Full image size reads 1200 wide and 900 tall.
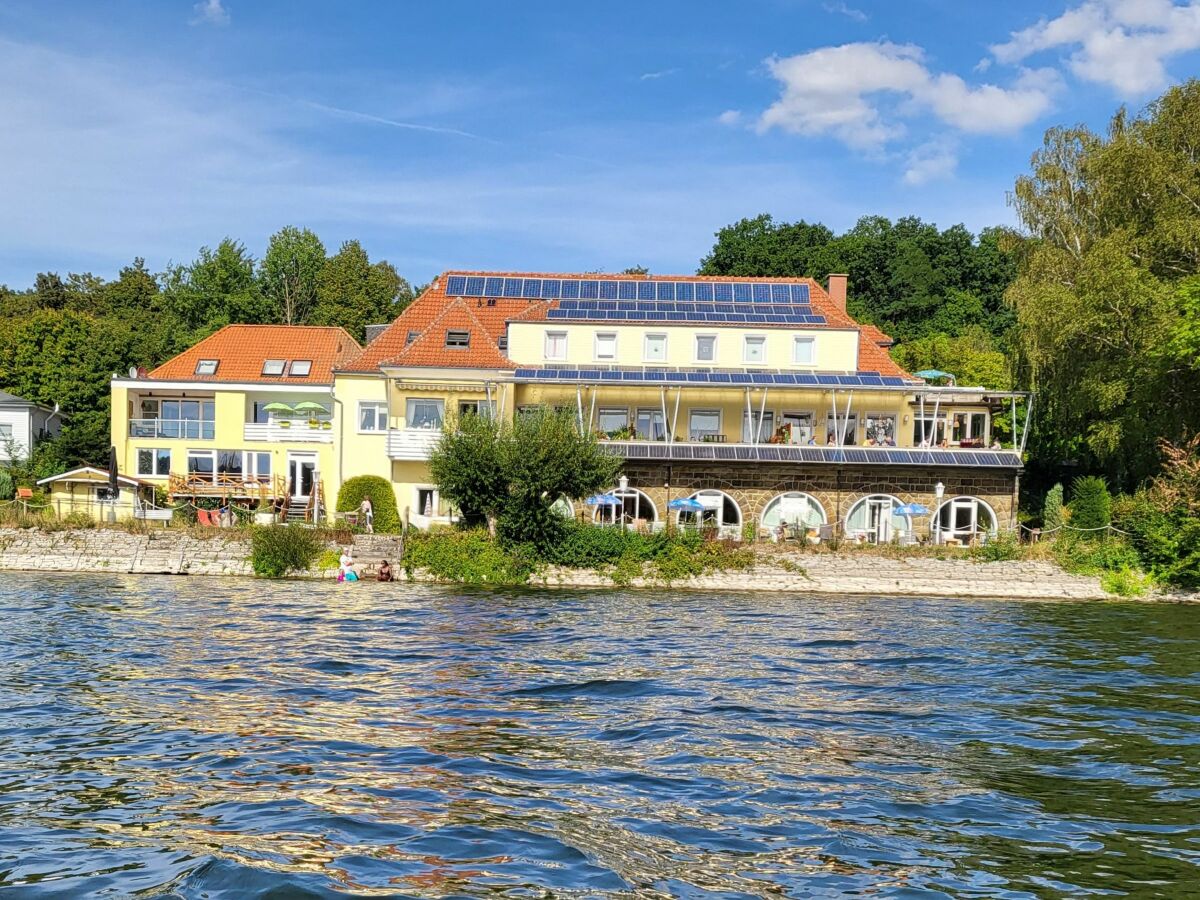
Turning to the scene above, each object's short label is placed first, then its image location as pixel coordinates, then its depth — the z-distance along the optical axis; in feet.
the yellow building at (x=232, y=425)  163.94
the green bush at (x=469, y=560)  128.57
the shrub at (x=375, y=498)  146.20
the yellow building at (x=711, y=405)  148.15
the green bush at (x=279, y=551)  130.93
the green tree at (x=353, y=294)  250.78
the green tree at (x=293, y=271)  267.18
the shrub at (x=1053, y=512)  142.72
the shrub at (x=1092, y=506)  139.74
